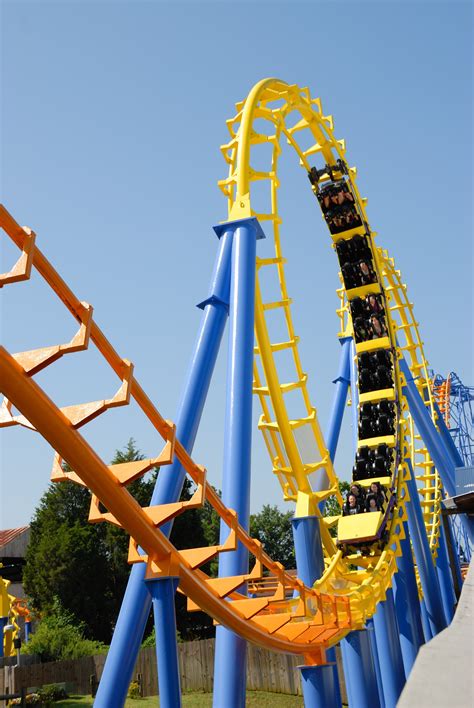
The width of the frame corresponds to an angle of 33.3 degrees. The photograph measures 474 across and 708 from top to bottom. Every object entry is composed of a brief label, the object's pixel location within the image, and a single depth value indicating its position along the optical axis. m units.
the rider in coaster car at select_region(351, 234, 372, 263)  11.20
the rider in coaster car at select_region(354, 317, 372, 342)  10.80
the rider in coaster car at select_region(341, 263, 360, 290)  11.15
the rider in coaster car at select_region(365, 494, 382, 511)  8.91
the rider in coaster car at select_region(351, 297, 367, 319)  10.88
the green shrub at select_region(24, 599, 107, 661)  19.12
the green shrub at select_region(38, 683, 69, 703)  13.57
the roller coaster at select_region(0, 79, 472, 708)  4.13
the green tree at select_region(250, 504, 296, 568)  44.84
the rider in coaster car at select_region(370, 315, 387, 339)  10.71
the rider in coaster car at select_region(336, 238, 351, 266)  11.27
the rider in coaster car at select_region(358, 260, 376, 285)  11.06
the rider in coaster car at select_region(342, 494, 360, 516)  9.08
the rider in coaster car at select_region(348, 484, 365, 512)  9.03
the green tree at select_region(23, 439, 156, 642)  25.22
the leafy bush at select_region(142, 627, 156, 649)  19.38
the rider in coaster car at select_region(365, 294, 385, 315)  10.76
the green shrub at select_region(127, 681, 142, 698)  14.46
